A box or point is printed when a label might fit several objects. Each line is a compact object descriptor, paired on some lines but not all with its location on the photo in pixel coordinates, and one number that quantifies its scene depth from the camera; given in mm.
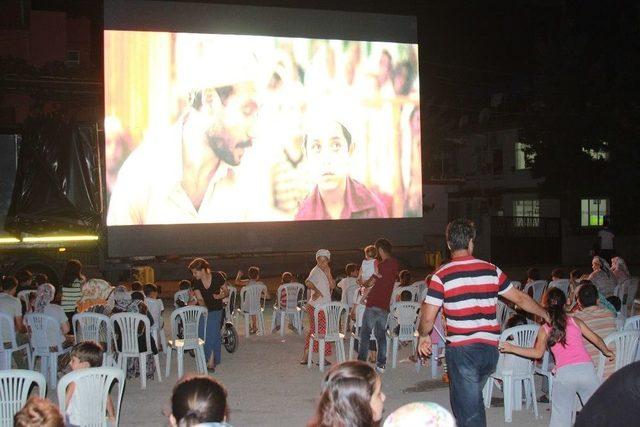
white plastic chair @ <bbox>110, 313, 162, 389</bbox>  7625
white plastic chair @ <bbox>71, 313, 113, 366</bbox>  7719
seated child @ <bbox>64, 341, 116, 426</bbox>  4719
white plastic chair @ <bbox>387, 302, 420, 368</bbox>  8758
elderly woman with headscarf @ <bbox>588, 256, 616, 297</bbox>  8656
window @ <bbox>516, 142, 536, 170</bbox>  29883
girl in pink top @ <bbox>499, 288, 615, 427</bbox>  4926
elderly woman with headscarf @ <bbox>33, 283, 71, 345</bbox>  7871
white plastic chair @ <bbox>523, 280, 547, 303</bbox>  10266
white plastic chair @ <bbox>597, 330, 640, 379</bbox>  5789
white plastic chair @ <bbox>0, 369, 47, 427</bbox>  4957
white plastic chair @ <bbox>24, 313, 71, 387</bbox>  7824
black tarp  13930
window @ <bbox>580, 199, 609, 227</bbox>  27641
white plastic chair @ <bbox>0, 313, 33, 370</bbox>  7660
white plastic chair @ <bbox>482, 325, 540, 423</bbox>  6316
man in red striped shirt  4602
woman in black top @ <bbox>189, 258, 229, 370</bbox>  8547
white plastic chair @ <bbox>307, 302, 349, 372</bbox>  8539
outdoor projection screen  14109
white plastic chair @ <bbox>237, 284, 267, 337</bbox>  10719
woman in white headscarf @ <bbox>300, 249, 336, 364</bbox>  8883
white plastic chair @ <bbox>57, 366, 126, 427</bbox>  4734
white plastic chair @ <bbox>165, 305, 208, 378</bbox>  8078
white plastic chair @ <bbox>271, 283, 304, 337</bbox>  10812
